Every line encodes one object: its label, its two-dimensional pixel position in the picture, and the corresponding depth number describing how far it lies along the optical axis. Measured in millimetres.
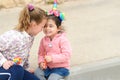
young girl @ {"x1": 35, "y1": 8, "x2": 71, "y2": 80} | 4760
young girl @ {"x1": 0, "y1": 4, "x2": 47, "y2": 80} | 4499
